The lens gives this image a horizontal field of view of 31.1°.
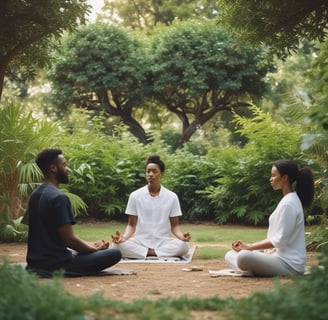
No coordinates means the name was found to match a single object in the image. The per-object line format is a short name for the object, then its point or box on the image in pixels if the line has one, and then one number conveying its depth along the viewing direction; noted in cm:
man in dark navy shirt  629
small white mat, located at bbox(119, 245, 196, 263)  824
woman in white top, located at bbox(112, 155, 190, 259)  864
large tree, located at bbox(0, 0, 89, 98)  873
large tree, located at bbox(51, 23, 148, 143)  2417
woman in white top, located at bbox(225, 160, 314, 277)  627
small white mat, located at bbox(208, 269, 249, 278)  665
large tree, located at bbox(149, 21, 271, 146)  2370
